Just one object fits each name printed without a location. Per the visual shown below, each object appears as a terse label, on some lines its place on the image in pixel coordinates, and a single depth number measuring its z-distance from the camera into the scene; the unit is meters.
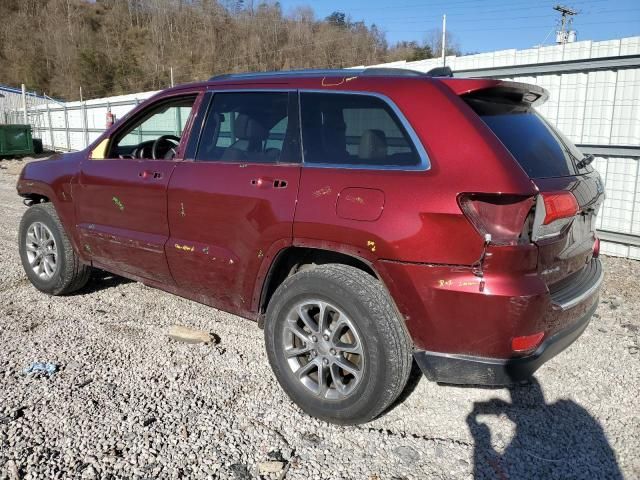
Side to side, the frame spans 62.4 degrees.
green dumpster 20.14
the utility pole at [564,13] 46.62
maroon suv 2.38
